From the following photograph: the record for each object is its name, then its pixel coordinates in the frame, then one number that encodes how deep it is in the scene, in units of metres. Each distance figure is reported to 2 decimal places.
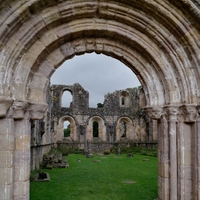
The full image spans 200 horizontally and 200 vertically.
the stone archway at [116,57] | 4.34
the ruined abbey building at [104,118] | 26.33
